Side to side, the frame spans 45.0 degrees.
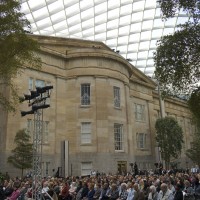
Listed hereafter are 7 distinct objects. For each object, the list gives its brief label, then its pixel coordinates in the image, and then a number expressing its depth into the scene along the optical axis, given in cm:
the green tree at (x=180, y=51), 1160
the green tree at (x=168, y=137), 3594
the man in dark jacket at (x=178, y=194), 1069
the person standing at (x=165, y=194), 1097
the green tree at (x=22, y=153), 2207
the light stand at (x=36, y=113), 1191
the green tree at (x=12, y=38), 1289
